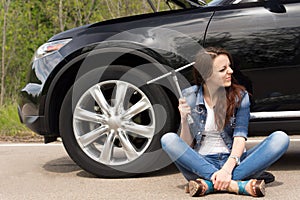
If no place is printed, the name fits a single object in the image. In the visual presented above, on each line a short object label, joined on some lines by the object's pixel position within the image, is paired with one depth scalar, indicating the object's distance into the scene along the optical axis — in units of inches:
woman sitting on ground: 186.5
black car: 216.0
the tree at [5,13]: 602.3
